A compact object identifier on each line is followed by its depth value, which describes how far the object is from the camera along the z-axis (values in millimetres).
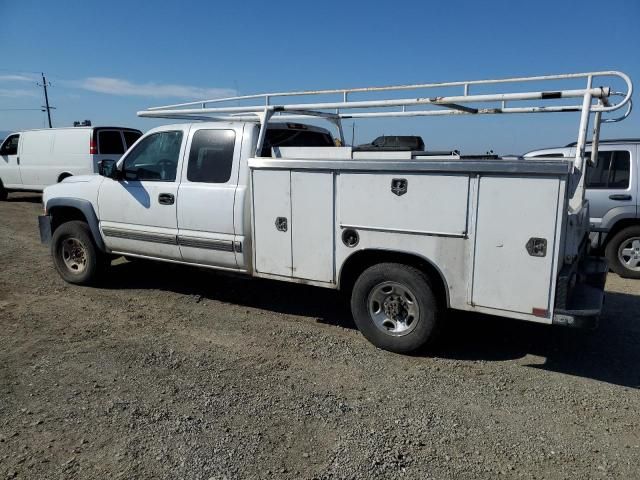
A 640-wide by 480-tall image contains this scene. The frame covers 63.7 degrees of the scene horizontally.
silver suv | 7371
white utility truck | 3824
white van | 13461
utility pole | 46875
